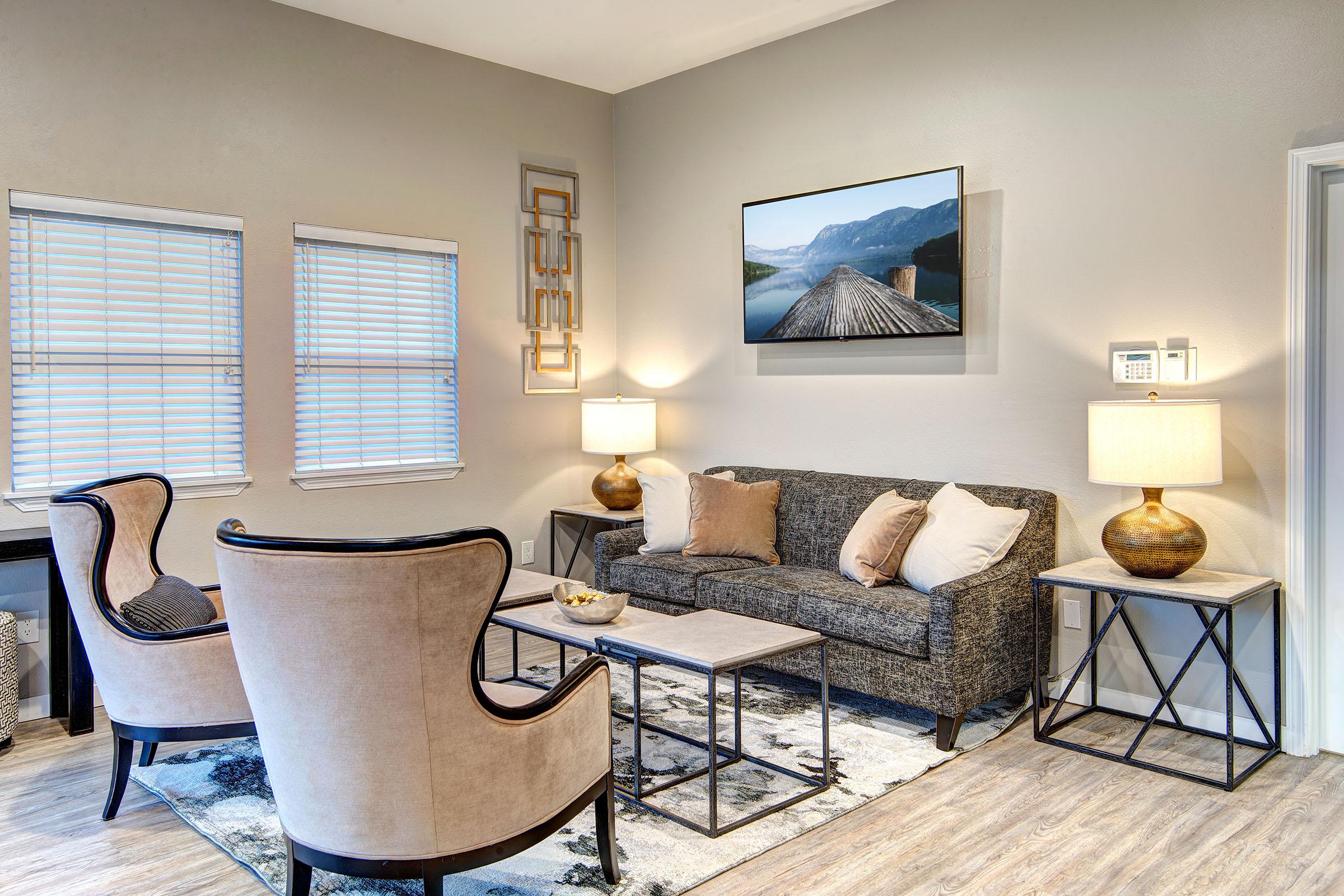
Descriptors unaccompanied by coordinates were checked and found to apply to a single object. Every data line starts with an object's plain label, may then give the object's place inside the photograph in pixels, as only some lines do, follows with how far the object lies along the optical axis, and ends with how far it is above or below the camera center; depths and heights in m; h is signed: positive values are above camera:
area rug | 2.44 -1.08
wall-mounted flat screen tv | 4.13 +0.75
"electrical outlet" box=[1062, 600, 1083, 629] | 3.79 -0.73
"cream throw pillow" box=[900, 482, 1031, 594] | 3.54 -0.42
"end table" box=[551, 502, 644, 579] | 5.07 -0.46
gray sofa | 3.30 -0.66
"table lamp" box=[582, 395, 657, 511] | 5.23 -0.06
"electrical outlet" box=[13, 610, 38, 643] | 3.69 -0.74
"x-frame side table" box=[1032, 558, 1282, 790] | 3.01 -0.59
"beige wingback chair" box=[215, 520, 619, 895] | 1.86 -0.56
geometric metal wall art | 5.33 +0.82
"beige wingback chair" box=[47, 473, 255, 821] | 2.71 -0.65
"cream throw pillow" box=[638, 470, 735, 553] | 4.55 -0.40
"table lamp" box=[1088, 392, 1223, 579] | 3.18 -0.12
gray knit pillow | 2.78 -0.52
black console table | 3.42 -0.77
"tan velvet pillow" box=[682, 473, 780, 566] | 4.42 -0.42
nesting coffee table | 2.67 -0.63
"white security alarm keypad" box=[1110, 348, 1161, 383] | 3.56 +0.22
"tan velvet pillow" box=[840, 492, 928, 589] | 3.79 -0.45
